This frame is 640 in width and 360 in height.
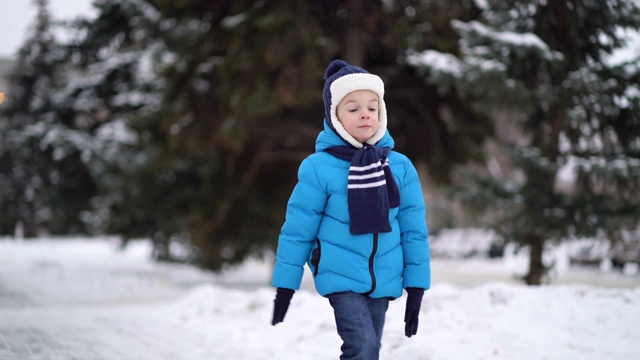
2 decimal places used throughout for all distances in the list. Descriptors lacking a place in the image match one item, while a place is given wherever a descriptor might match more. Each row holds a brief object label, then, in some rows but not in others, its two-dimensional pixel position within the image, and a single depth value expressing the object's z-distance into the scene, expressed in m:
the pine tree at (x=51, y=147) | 17.11
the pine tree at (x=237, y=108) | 9.89
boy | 3.15
